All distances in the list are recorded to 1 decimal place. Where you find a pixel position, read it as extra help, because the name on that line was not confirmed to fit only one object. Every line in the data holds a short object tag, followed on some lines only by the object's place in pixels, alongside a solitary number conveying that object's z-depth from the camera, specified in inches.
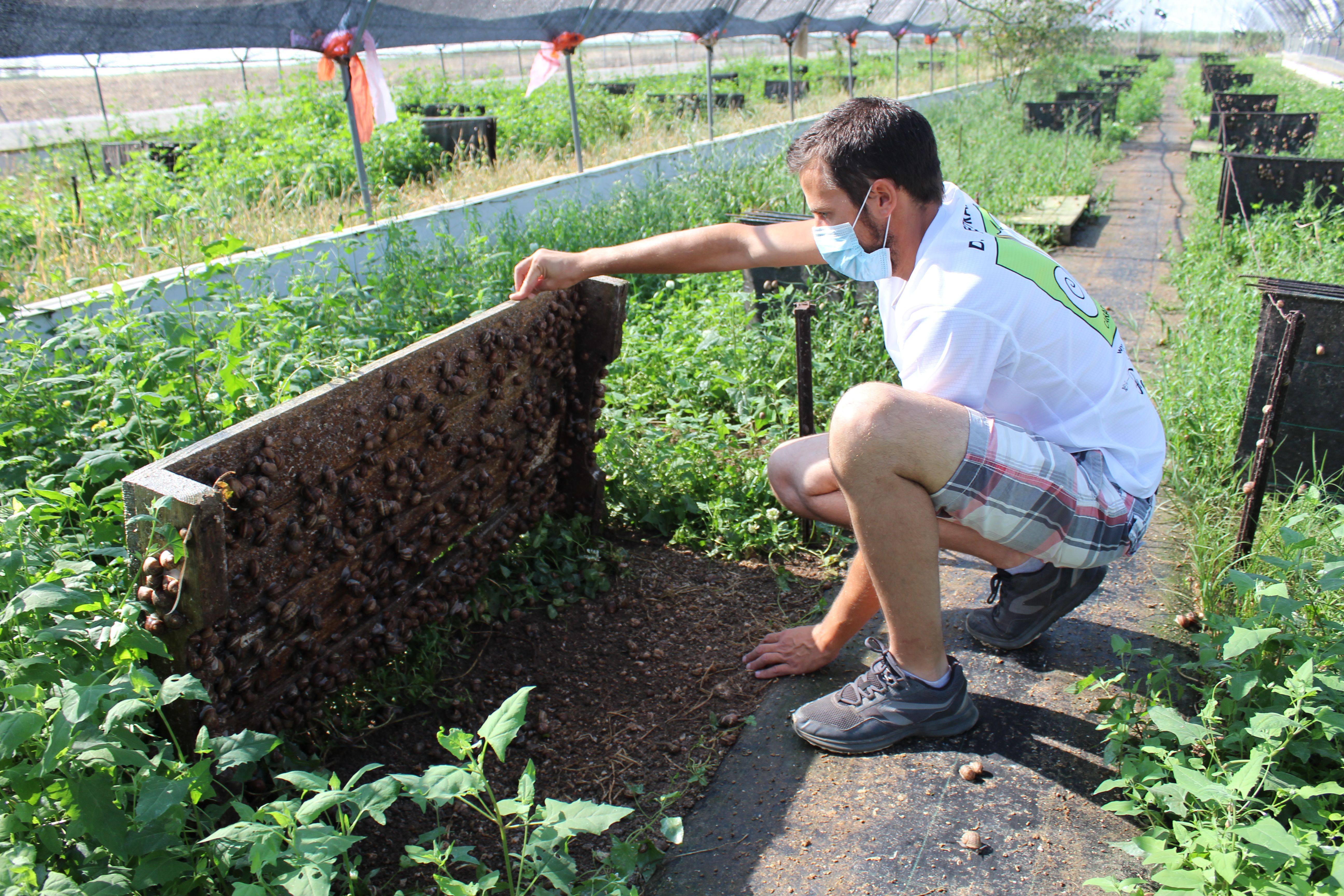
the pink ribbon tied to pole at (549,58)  306.7
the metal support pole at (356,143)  216.4
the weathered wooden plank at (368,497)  68.8
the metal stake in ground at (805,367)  118.1
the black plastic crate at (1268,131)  392.2
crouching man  81.0
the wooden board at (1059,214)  301.0
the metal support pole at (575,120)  302.5
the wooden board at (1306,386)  116.6
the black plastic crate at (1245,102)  544.1
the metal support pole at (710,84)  394.0
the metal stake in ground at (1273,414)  99.1
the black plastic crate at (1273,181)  258.8
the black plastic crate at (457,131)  400.8
